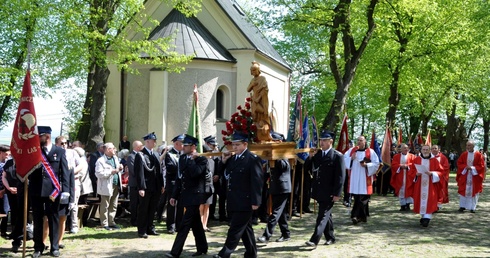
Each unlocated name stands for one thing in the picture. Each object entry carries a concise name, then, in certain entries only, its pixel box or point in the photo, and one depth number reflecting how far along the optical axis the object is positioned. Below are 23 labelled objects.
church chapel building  25.86
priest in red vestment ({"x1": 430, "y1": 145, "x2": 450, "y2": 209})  13.12
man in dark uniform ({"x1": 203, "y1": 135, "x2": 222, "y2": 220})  13.00
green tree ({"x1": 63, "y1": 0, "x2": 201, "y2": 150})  18.32
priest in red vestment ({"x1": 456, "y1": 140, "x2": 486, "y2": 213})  15.72
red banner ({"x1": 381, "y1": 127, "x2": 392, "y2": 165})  19.55
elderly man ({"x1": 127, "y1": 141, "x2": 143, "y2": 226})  10.97
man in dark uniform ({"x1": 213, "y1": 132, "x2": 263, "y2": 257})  8.09
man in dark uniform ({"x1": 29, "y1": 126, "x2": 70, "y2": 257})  8.52
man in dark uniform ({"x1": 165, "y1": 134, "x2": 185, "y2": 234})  11.26
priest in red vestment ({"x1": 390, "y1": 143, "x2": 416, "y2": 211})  15.62
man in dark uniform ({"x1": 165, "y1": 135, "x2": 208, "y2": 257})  8.59
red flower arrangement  11.30
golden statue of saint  11.22
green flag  12.87
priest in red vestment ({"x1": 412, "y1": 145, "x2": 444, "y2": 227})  12.55
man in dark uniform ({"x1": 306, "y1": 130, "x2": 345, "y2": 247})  9.59
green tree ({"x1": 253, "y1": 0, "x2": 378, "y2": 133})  19.47
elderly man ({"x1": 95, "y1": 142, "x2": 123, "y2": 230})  11.54
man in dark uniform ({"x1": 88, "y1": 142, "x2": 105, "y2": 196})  12.16
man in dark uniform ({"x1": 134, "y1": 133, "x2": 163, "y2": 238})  10.57
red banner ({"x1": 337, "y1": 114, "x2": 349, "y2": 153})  17.05
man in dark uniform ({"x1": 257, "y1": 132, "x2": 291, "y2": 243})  9.99
